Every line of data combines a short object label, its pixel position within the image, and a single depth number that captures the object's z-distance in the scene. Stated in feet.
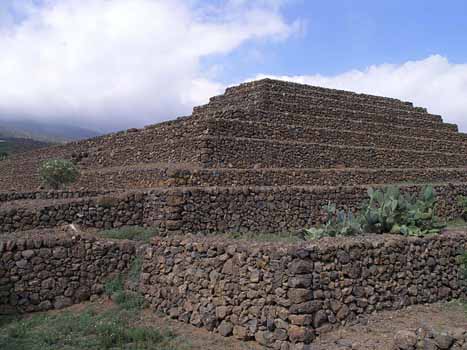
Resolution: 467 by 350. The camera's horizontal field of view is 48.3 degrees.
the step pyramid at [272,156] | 44.55
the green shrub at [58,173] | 64.54
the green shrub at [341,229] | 31.45
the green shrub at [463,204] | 54.30
